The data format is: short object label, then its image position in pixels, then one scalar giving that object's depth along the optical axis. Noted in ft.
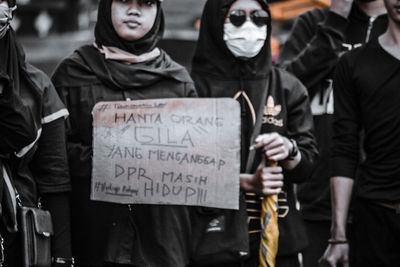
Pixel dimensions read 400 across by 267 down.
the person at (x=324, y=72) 28.08
